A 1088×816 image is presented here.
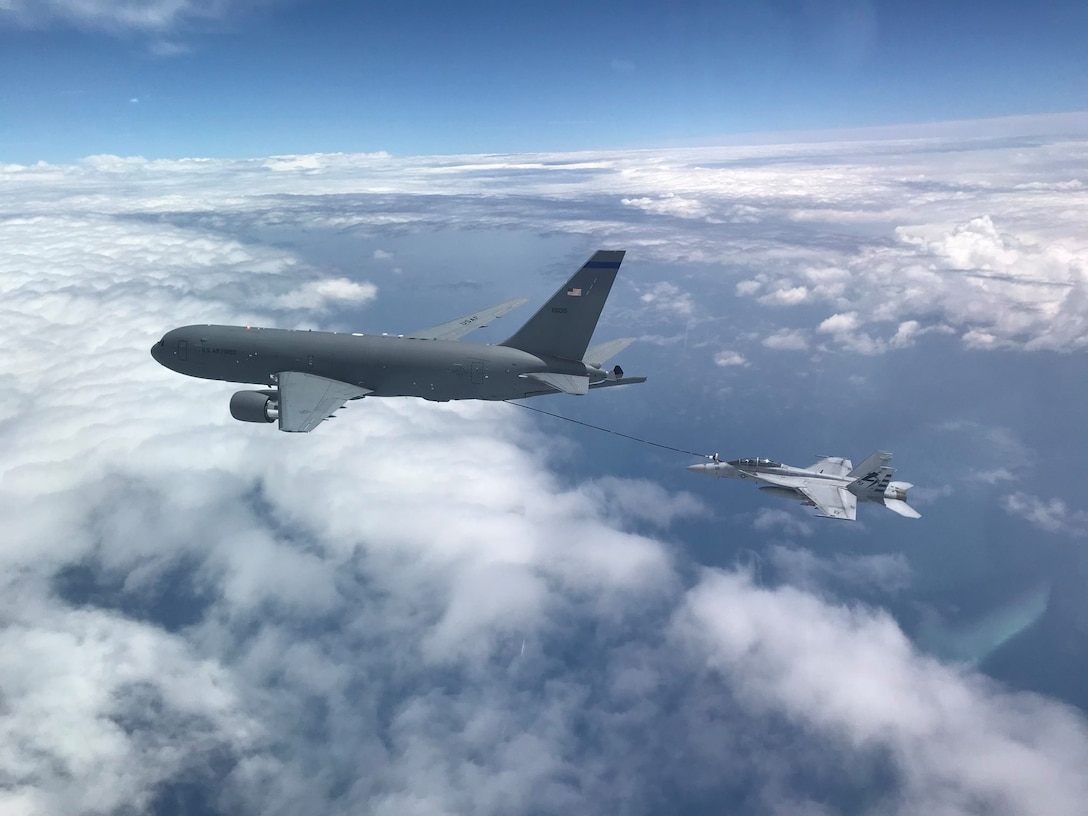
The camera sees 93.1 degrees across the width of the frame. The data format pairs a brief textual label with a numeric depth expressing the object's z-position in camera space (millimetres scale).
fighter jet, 39256
